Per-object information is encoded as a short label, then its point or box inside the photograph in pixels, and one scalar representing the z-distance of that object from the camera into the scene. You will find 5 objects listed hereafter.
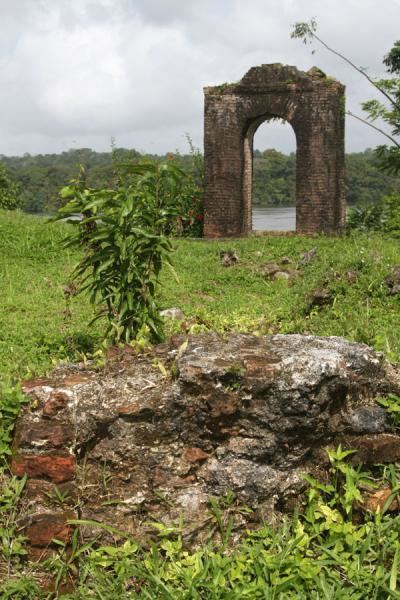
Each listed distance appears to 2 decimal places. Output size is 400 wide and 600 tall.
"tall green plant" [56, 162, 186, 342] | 4.52
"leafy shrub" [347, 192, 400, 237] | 16.36
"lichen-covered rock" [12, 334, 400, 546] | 3.03
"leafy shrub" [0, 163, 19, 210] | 28.00
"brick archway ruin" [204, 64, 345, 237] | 15.44
